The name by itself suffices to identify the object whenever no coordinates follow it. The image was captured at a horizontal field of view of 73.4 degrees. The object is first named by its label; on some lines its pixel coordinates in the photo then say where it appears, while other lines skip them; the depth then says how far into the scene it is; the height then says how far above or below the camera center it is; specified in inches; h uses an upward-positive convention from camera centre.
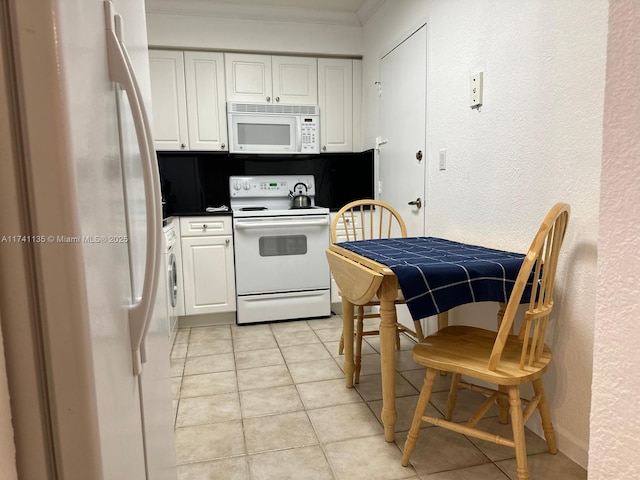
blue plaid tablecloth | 63.1 -14.7
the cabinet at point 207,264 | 138.6 -25.3
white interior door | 113.7 +16.5
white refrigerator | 21.6 -3.0
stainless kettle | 159.3 -5.6
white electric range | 140.2 -26.0
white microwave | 147.6 +20.1
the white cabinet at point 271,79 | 147.4 +37.1
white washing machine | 120.4 -25.4
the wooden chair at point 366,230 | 97.2 -14.9
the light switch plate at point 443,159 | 102.2 +5.6
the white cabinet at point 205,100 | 144.3 +29.1
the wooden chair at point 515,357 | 56.5 -25.9
